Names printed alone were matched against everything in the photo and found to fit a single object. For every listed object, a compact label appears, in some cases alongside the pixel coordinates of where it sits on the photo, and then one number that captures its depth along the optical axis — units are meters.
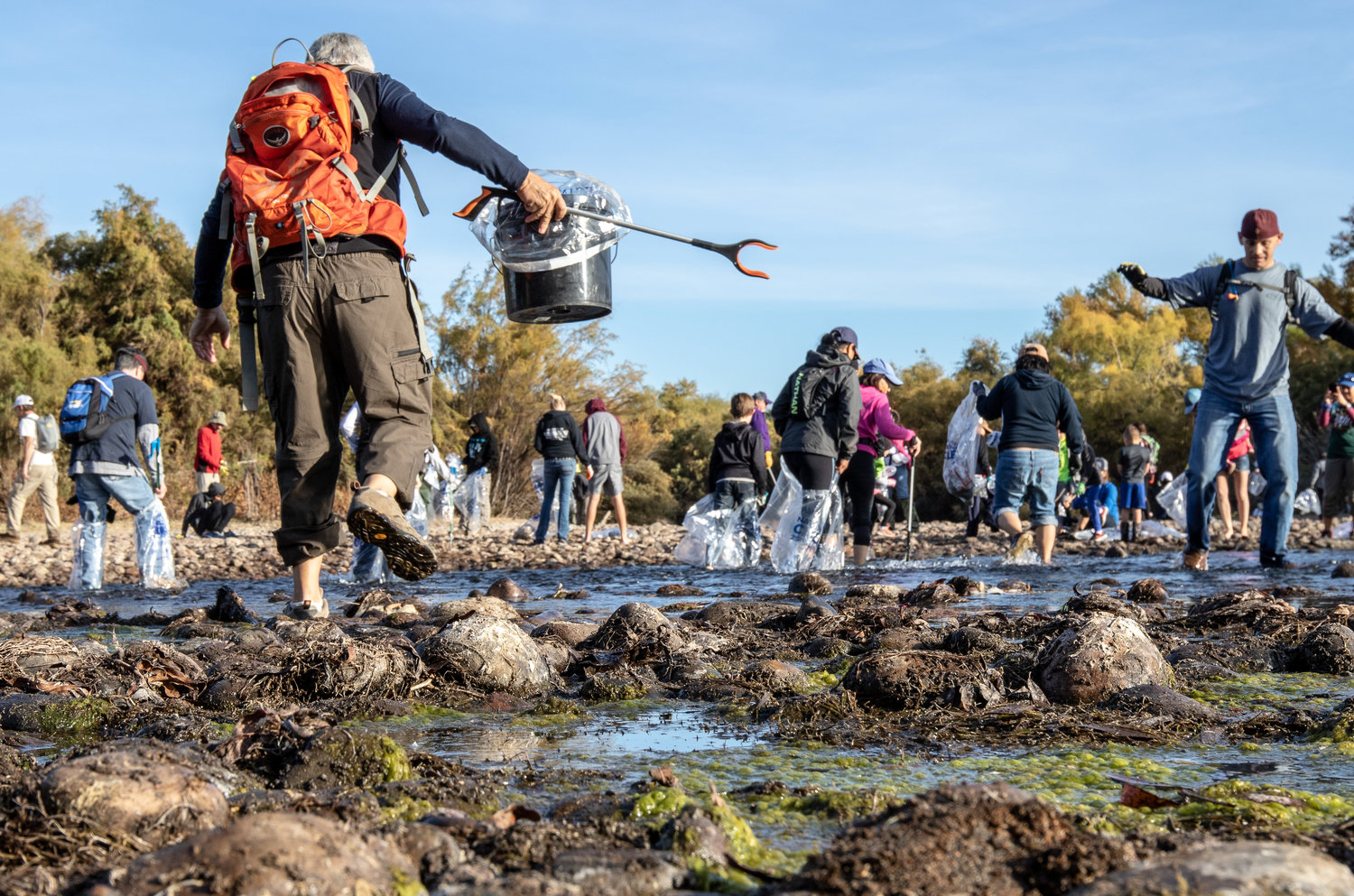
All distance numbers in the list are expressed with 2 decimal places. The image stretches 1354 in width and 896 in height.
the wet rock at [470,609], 5.55
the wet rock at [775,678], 3.57
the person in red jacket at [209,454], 20.11
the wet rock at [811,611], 5.38
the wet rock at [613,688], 3.51
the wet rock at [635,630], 4.35
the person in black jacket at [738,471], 12.16
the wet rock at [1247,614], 4.97
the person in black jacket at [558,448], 15.27
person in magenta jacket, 11.18
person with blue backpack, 9.02
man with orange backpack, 4.33
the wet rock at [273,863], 1.51
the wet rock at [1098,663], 3.34
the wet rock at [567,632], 4.79
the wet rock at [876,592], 6.70
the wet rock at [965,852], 1.58
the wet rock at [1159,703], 3.07
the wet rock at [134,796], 1.90
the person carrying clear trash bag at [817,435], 10.34
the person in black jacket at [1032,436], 10.21
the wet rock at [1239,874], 1.42
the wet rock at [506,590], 7.48
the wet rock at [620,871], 1.64
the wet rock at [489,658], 3.56
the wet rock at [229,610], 5.78
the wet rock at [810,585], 7.68
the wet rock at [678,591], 8.15
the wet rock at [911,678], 3.28
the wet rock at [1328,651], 3.94
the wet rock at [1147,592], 6.24
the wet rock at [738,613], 5.67
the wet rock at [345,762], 2.36
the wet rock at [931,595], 6.47
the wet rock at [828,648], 4.44
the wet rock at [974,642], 4.15
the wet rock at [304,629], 4.32
